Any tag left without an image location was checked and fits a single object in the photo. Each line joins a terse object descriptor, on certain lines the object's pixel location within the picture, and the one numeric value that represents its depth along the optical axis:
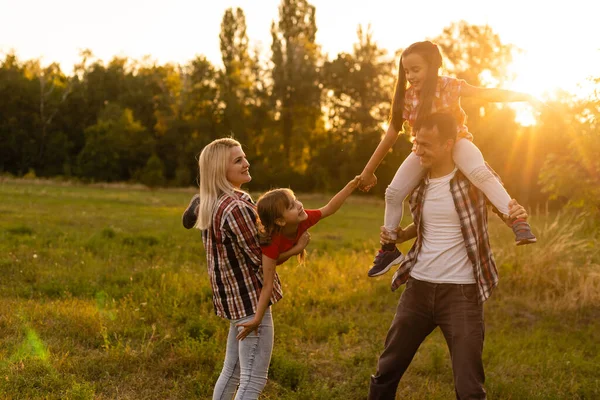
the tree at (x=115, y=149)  51.56
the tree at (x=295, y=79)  49.03
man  3.51
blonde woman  3.65
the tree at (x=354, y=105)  47.44
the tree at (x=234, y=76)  49.78
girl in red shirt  3.56
